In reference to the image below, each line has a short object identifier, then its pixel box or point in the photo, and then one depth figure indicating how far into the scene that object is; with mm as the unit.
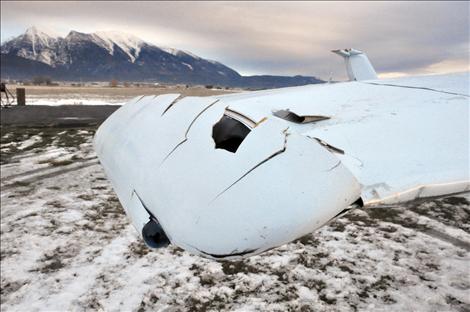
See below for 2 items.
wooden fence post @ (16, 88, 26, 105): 19875
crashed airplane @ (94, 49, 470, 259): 1140
